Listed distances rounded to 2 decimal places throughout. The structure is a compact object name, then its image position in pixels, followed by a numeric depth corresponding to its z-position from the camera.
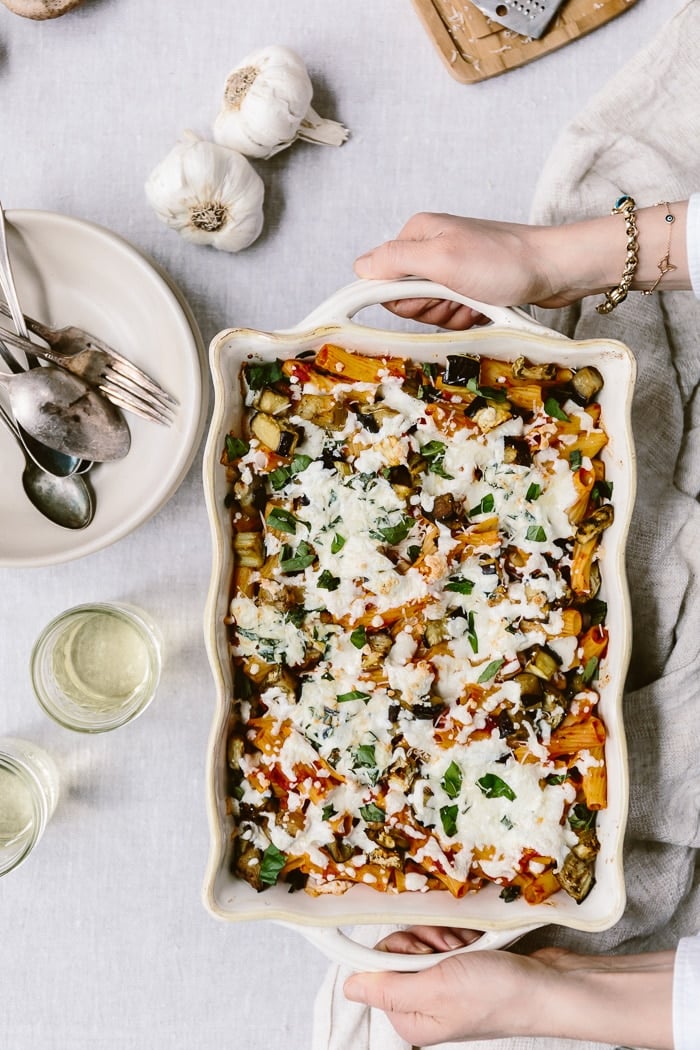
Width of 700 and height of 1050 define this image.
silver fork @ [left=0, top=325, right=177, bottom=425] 1.57
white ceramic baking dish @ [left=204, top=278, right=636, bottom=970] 1.34
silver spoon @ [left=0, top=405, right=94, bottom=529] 1.61
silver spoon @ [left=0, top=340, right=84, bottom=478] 1.60
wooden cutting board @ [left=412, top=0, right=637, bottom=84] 1.64
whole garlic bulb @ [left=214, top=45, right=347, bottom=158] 1.55
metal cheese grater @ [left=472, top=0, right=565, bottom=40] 1.61
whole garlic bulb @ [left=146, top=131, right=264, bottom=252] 1.54
